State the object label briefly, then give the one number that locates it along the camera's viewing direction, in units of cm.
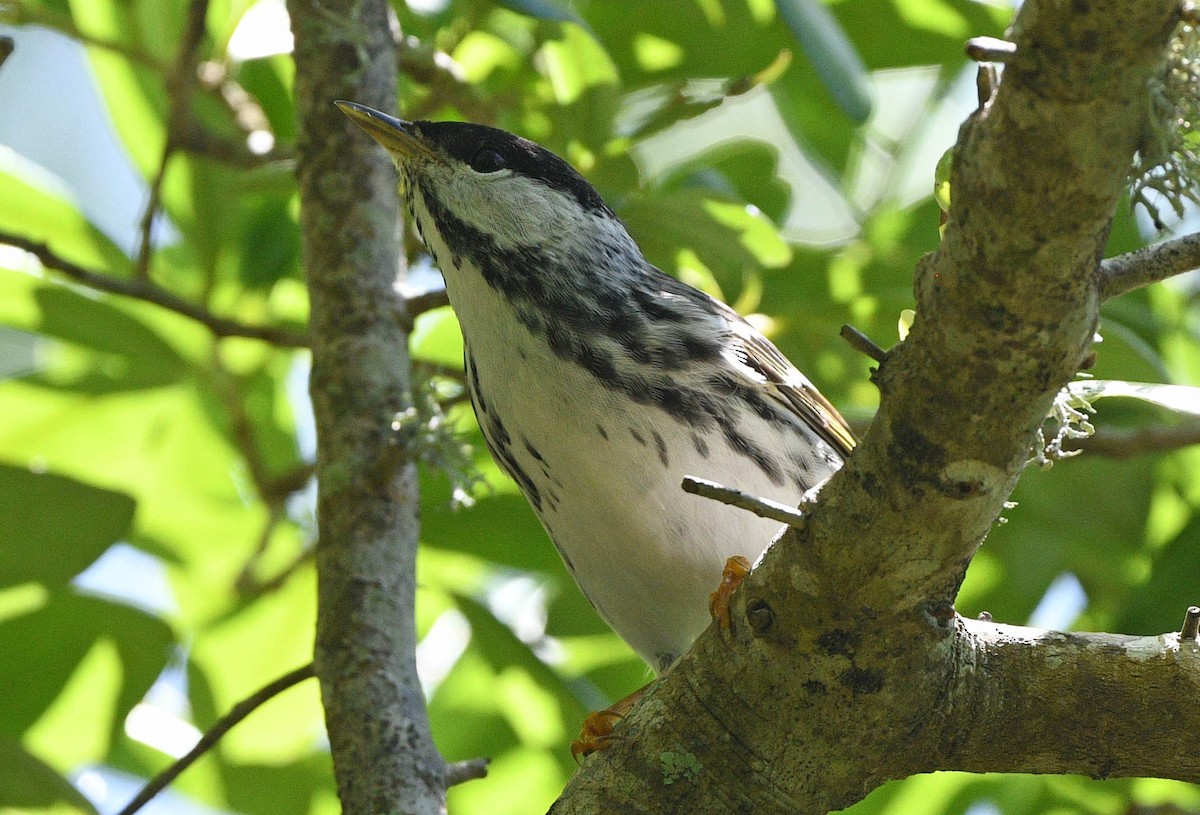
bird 561
